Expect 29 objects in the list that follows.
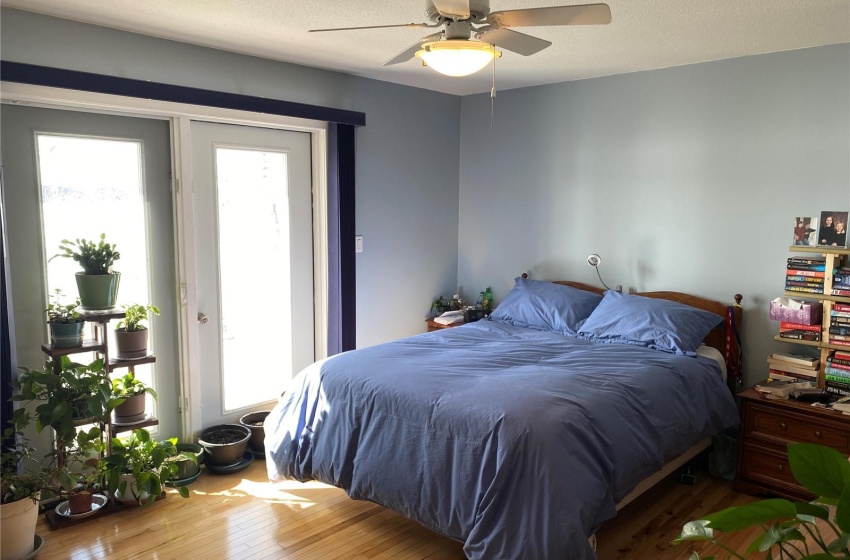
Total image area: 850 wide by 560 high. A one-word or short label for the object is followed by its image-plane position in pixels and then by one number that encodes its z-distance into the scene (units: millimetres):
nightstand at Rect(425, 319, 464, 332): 4775
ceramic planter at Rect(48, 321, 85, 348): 2984
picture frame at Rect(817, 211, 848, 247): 3217
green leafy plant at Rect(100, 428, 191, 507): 3057
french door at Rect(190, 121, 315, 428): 3748
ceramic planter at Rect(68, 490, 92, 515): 3031
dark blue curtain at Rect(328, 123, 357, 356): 4164
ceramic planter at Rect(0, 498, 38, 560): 2611
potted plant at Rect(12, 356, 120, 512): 2830
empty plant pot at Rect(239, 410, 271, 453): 3842
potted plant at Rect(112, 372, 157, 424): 3170
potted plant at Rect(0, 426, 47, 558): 2621
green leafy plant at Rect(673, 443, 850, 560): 672
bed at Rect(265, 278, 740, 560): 2375
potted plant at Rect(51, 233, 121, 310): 3053
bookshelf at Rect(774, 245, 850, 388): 3180
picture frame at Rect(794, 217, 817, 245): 3355
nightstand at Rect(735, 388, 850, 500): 3057
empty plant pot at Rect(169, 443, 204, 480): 3460
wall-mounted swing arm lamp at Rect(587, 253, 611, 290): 4305
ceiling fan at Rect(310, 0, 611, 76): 2078
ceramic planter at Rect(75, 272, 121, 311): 3059
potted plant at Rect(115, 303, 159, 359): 3182
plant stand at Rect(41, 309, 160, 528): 3002
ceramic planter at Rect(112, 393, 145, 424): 3172
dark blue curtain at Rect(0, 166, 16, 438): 2845
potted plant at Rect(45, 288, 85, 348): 2986
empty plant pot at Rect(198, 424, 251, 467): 3604
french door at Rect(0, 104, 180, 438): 3094
